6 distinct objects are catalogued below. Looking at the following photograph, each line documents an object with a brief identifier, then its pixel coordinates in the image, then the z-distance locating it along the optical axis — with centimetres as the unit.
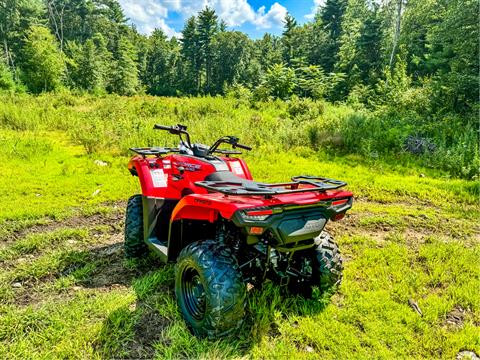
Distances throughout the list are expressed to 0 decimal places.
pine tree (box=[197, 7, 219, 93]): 4281
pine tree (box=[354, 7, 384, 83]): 2275
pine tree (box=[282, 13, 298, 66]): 3609
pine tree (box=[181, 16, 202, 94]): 4366
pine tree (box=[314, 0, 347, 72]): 3288
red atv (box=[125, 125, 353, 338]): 197
